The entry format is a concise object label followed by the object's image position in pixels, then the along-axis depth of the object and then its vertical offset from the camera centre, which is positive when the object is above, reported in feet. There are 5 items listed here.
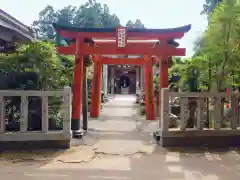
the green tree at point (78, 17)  135.13 +33.96
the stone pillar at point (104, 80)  71.36 +1.57
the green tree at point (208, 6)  46.59 +13.23
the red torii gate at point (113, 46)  25.13 +3.46
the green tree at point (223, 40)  20.44 +3.27
